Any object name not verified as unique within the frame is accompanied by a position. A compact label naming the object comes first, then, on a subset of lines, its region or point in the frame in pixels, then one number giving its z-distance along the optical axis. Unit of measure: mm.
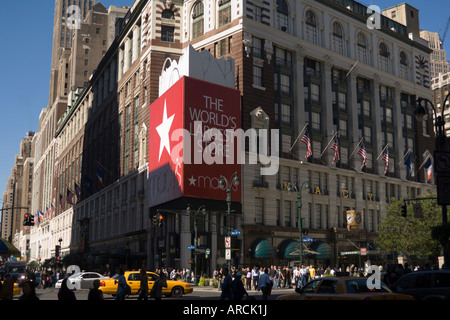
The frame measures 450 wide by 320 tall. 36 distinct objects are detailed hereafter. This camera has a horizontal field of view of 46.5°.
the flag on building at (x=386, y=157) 67938
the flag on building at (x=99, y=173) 70931
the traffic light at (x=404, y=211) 40156
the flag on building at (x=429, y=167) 74412
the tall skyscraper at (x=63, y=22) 187275
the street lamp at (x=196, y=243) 48231
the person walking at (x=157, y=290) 20828
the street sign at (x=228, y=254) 38875
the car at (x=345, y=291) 15391
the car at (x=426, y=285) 17125
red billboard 52188
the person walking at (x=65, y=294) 14549
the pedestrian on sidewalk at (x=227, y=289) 20234
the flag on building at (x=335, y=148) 60031
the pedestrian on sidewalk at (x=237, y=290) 19706
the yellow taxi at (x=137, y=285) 33250
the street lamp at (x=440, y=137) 24500
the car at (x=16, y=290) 33219
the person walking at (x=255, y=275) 41250
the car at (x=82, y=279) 40938
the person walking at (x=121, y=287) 20359
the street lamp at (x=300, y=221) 43656
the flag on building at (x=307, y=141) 57019
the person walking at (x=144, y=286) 21234
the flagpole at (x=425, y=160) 75544
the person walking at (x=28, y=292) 13766
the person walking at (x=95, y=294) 14609
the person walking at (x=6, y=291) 16641
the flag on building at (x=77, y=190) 82231
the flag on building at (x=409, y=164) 69938
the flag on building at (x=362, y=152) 62238
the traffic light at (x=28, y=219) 44562
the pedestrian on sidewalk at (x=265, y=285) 25562
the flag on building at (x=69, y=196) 88375
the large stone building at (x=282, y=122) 57000
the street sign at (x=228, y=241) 38719
